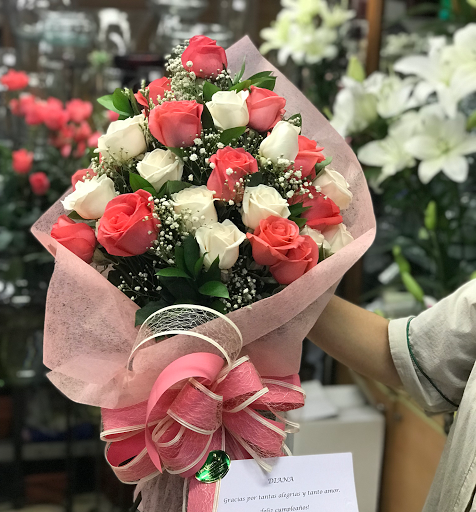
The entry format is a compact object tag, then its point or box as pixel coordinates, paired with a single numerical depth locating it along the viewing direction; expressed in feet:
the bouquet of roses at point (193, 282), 1.94
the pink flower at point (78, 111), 5.76
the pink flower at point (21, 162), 5.45
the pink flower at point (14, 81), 5.57
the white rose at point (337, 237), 2.25
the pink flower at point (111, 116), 5.39
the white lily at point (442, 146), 4.16
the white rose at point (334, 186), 2.28
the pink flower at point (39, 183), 5.50
